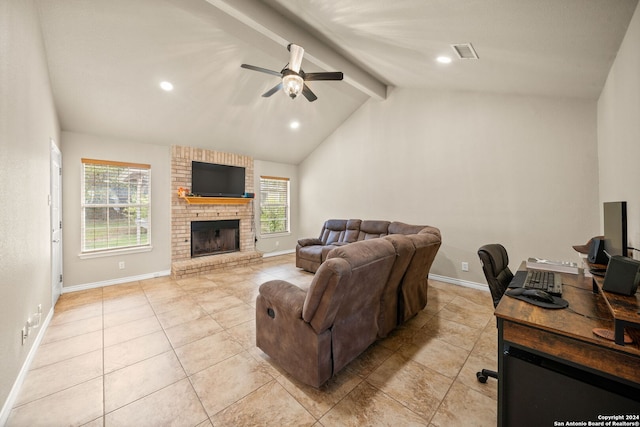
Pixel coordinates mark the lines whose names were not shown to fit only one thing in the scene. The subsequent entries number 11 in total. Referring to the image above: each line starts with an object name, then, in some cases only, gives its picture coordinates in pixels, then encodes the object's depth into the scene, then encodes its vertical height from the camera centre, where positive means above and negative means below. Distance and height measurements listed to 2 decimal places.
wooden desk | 1.02 -0.71
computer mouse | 1.41 -0.48
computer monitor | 1.64 -0.13
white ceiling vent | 2.42 +1.63
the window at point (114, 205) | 4.10 +0.17
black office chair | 1.88 -0.49
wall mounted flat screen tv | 5.04 +0.73
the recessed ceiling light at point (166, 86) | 3.48 +1.81
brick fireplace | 4.79 -0.07
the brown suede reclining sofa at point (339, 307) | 1.68 -0.74
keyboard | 1.59 -0.49
